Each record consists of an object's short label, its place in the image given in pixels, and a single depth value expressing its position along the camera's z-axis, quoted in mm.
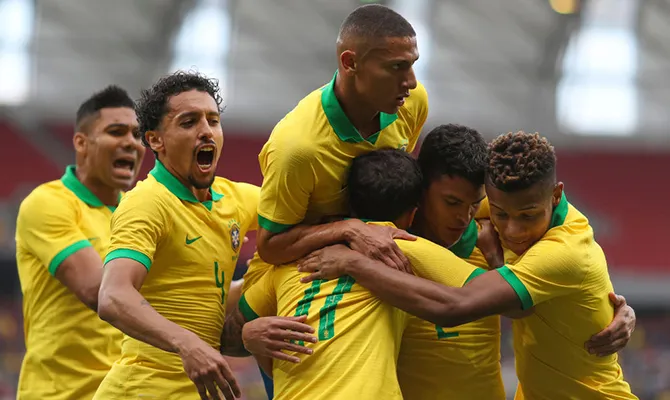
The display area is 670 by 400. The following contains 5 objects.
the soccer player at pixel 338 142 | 8219
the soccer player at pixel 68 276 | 10469
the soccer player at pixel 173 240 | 8234
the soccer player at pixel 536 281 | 7898
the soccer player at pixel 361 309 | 7691
